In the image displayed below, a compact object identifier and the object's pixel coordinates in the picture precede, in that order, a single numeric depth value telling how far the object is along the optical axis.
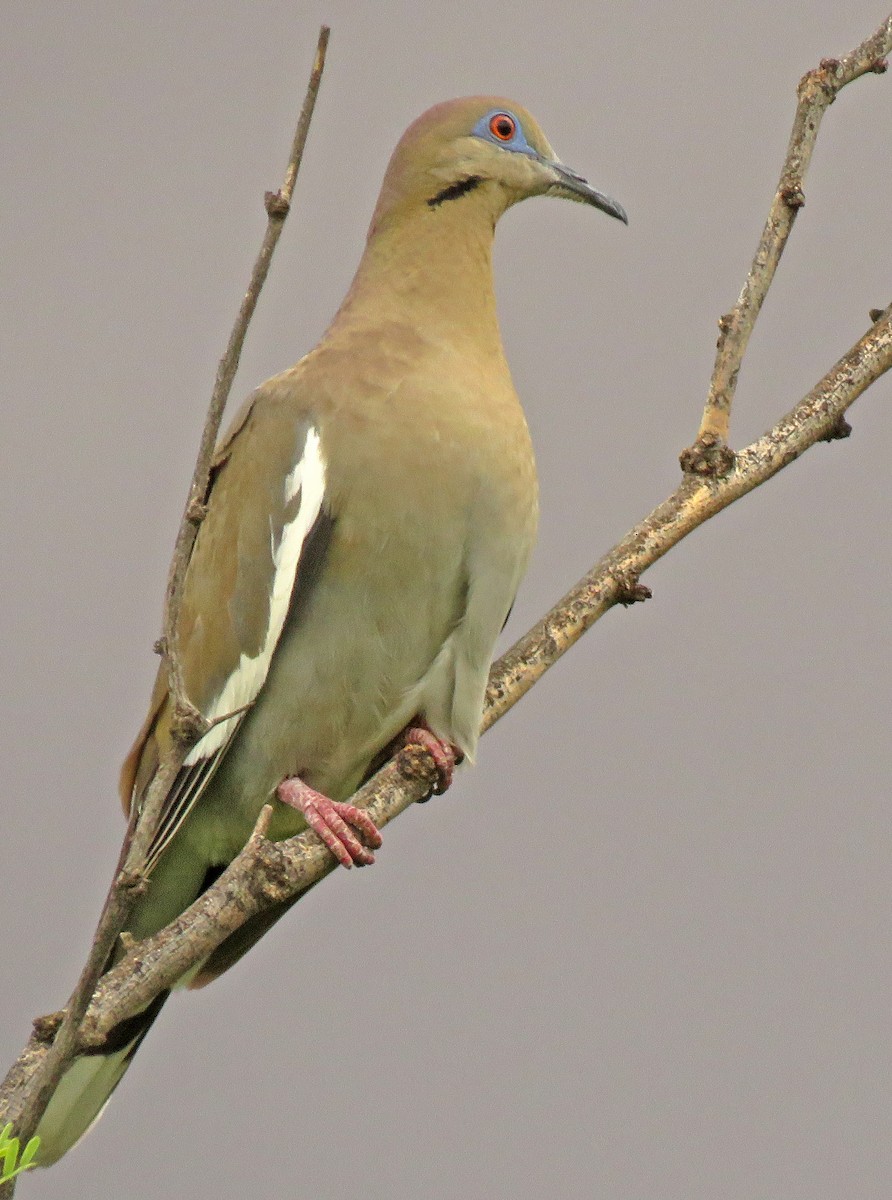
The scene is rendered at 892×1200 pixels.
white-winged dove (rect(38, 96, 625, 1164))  4.46
